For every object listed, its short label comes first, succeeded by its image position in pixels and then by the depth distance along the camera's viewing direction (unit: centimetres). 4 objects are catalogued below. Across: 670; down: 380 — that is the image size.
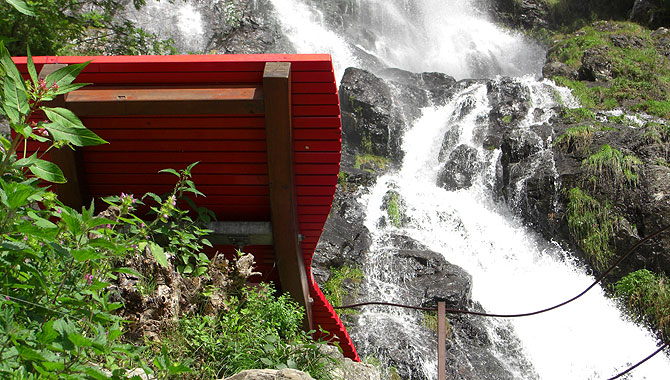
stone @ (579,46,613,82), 1775
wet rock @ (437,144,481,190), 1447
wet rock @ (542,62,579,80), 1825
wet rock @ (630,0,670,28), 2150
